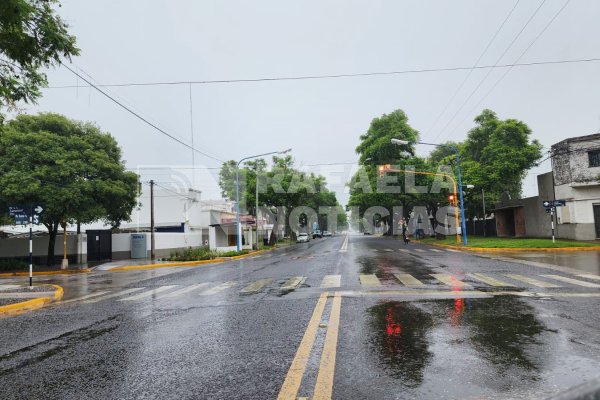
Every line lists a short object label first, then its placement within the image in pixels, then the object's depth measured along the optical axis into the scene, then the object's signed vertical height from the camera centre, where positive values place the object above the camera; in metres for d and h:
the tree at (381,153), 48.78 +9.46
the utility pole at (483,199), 38.75 +1.30
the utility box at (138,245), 31.70 -0.84
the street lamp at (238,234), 32.75 -0.24
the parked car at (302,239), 62.24 -1.53
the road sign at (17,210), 14.71 +1.06
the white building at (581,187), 28.00 +2.31
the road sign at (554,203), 24.88 +1.06
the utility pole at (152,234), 28.67 -0.03
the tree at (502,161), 34.19 +5.37
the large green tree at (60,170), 23.17 +4.08
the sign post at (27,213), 14.25 +0.93
